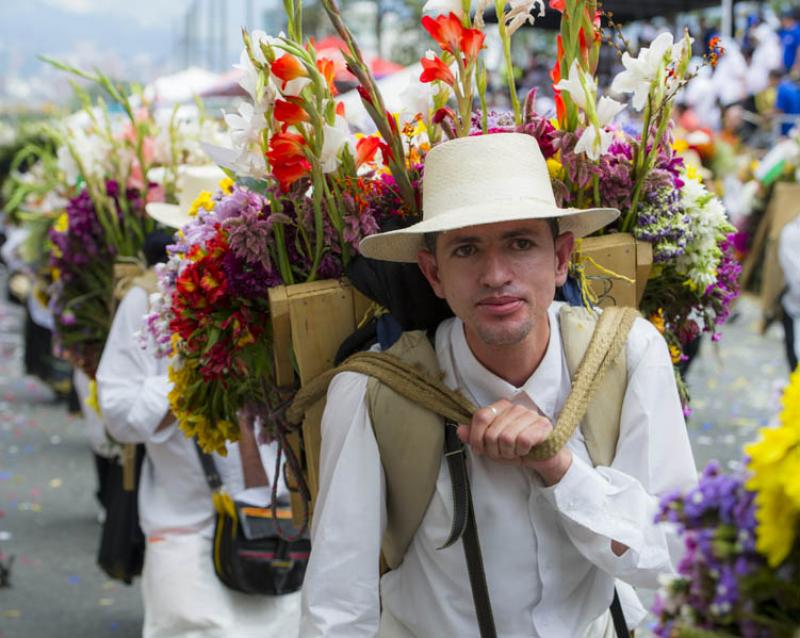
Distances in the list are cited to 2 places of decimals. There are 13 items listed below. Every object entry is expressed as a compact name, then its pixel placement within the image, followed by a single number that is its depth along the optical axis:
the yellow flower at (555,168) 3.36
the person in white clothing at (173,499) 5.05
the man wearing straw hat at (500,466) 2.79
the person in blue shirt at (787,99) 16.22
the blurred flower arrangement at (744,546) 1.63
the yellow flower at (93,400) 6.20
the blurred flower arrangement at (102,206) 5.76
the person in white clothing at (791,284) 8.02
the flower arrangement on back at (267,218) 3.09
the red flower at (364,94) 3.04
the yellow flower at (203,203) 3.75
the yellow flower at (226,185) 3.82
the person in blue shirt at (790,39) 17.48
